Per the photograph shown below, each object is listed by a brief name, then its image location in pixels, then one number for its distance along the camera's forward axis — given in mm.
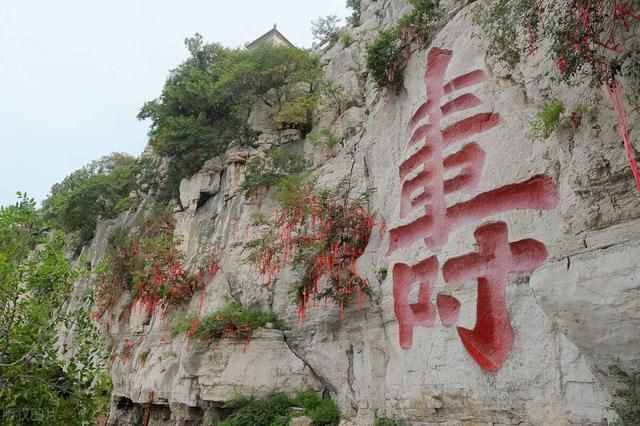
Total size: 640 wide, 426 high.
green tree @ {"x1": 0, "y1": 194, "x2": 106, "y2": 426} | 4824
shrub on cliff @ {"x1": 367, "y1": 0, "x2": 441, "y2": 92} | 7340
